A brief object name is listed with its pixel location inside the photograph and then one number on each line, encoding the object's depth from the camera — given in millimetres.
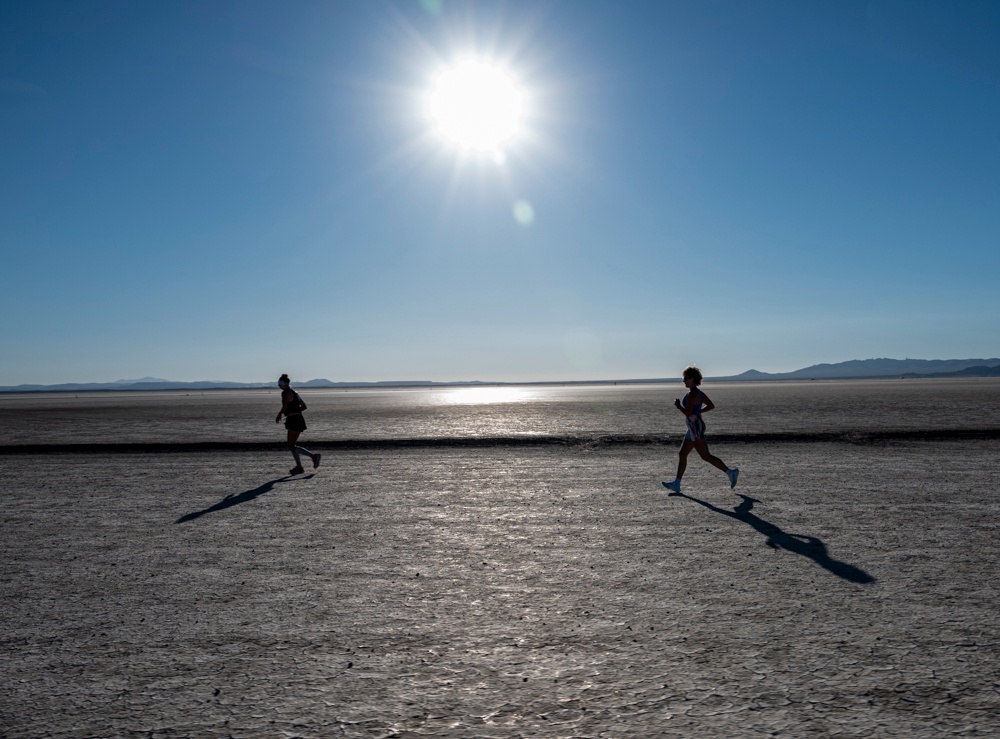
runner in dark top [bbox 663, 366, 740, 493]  10922
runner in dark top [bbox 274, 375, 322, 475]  14203
